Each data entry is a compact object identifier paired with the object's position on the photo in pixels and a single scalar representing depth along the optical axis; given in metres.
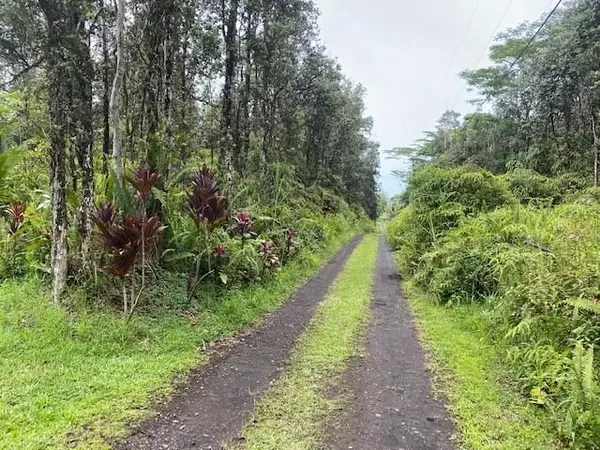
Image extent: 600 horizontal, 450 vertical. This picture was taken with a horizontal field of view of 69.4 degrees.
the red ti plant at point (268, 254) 8.78
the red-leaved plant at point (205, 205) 6.44
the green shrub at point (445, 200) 10.78
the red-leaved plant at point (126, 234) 5.29
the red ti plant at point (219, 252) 7.30
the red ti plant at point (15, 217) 7.51
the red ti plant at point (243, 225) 8.19
